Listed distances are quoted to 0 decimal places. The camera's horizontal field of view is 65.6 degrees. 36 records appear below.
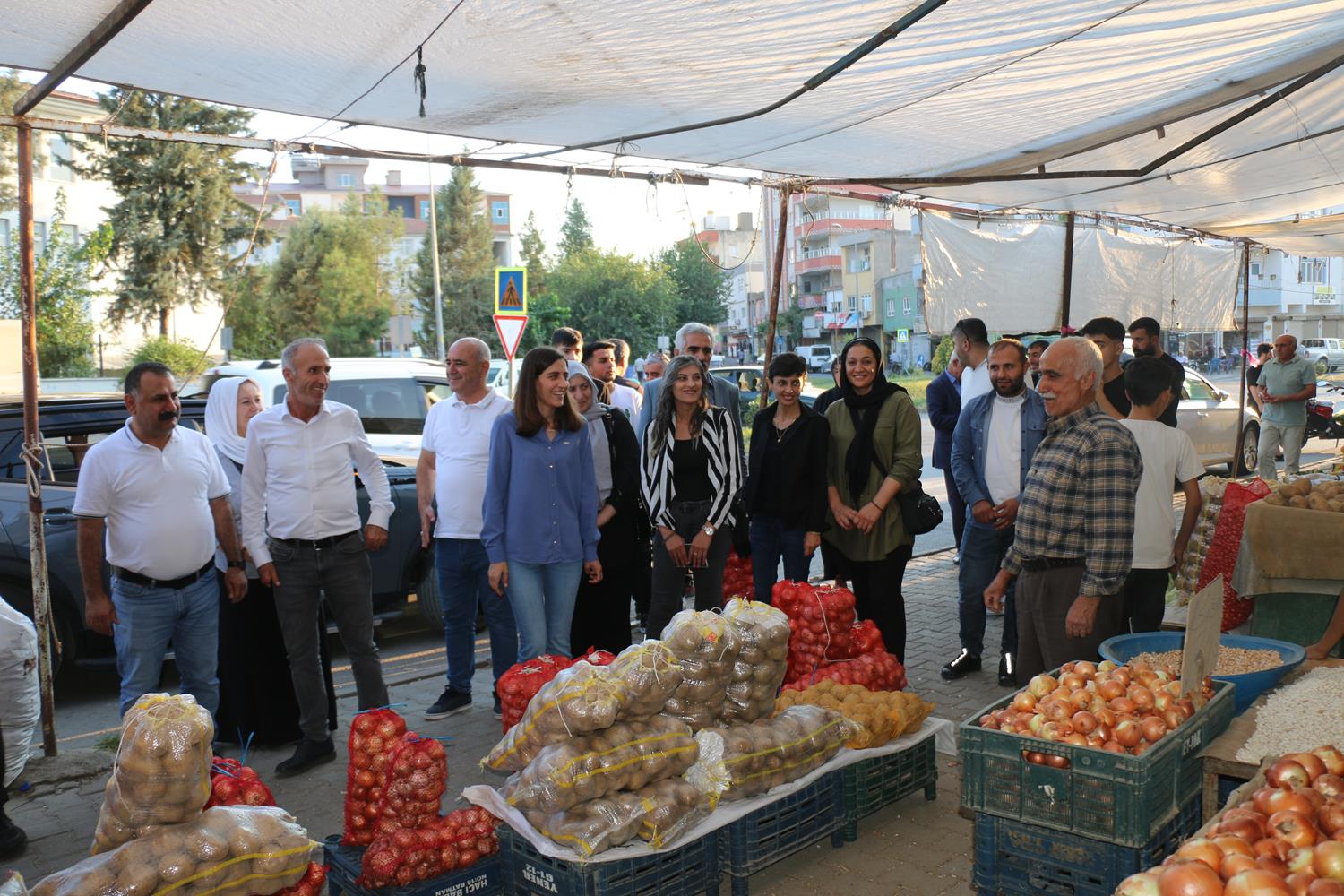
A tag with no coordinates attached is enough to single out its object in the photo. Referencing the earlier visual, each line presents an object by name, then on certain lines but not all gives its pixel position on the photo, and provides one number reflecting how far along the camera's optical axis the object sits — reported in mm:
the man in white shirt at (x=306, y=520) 5086
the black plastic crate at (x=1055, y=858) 3256
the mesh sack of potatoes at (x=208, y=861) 2908
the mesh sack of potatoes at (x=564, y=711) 3463
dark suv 6352
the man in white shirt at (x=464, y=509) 5785
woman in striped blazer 5805
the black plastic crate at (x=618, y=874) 3305
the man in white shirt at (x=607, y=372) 7406
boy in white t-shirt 4859
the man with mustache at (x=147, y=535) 4805
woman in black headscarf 5832
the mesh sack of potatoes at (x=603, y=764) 3381
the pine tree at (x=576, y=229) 70312
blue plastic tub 4164
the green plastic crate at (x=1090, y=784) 3213
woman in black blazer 5875
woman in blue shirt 5250
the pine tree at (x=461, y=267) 59219
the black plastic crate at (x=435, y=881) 3475
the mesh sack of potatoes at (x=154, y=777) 3041
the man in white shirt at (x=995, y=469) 5914
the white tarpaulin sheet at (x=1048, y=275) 11094
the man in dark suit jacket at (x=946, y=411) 7973
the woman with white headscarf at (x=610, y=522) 6066
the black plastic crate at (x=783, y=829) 3699
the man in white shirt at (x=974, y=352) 7938
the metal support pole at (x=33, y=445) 4938
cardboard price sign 3578
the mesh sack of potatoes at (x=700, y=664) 3865
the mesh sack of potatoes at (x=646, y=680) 3576
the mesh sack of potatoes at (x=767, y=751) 3686
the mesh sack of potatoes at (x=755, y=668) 4012
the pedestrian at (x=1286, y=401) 13180
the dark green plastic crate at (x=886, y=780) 4203
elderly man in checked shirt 4180
